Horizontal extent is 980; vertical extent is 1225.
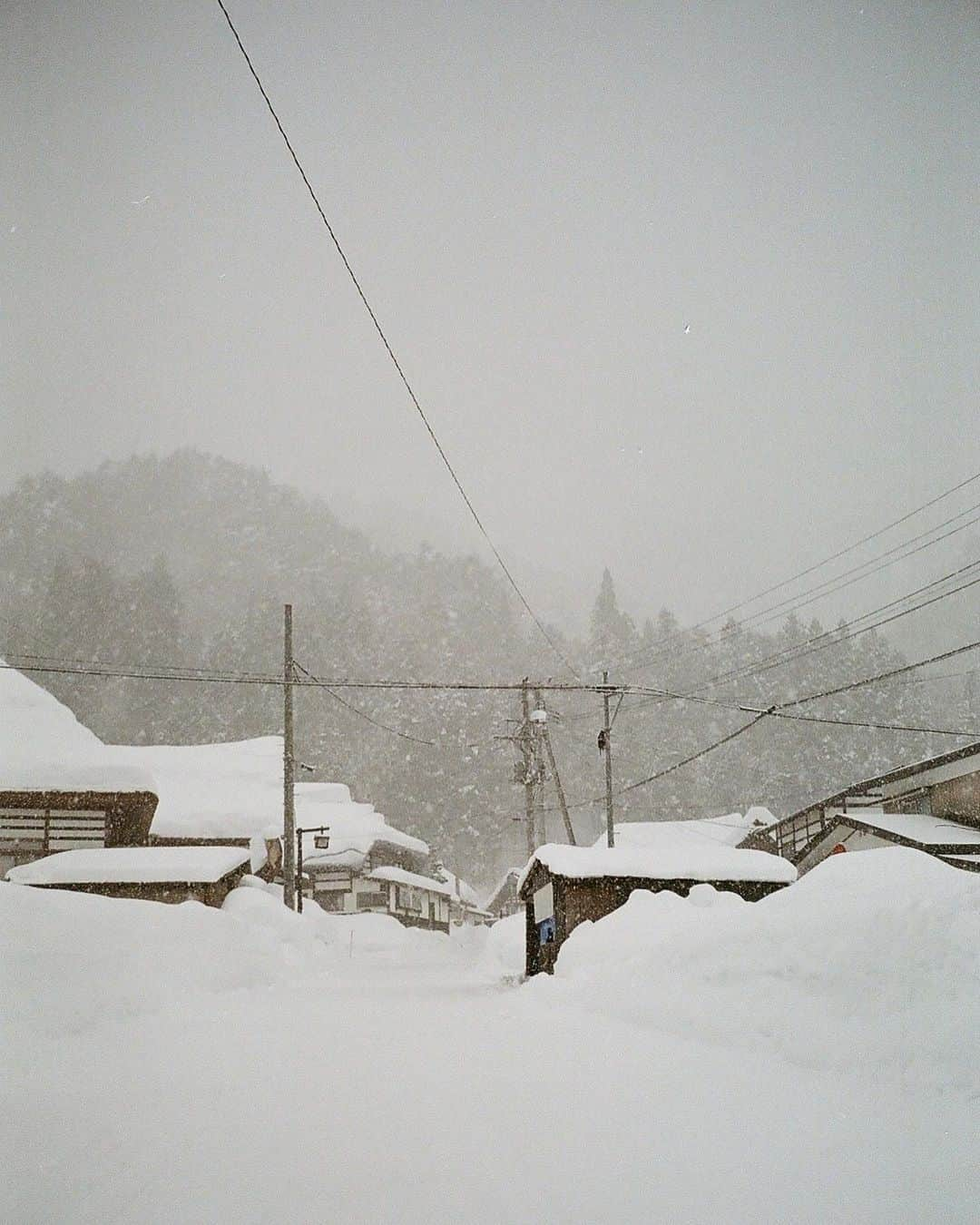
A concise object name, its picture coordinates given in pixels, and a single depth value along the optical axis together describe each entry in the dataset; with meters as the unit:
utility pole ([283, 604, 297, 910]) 22.08
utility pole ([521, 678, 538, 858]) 30.95
